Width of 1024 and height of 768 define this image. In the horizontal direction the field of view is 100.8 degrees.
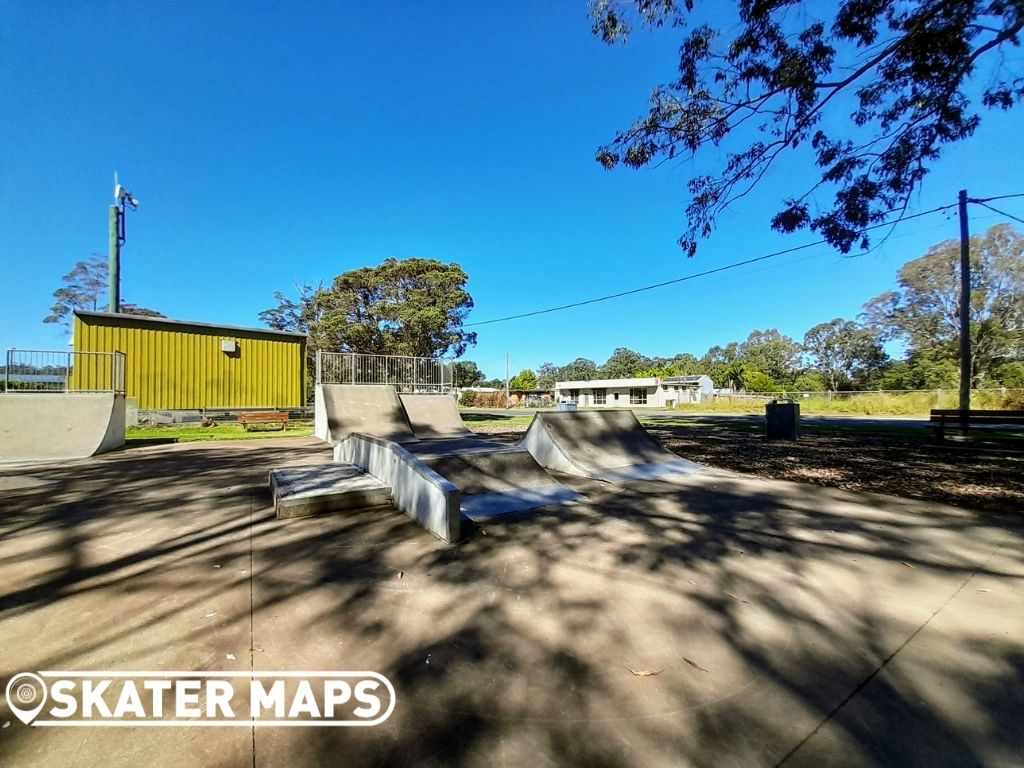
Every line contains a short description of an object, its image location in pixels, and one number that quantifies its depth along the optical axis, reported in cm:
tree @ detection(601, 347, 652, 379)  9436
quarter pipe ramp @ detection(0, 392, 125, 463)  924
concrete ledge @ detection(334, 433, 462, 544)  403
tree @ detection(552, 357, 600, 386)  10488
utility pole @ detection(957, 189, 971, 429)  1252
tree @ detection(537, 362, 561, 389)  10471
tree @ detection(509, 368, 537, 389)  7481
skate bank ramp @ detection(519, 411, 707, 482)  720
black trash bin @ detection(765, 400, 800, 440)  1178
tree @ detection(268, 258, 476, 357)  2733
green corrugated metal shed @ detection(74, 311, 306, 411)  1566
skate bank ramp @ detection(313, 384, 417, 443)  1186
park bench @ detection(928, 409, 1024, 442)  940
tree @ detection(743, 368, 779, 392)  5750
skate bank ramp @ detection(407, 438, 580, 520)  532
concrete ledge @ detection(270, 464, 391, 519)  469
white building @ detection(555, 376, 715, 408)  5003
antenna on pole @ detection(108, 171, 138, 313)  1969
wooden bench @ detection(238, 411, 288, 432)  1581
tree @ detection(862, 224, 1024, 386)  3259
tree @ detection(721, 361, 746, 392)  6444
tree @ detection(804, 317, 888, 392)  5438
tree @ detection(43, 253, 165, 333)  3862
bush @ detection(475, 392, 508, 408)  4291
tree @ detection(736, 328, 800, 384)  6531
